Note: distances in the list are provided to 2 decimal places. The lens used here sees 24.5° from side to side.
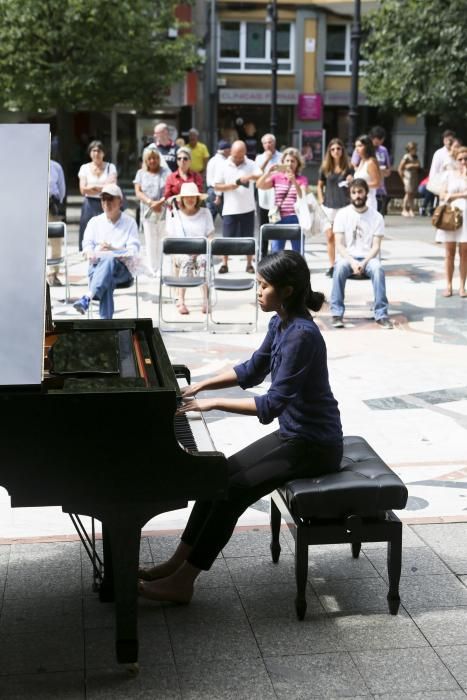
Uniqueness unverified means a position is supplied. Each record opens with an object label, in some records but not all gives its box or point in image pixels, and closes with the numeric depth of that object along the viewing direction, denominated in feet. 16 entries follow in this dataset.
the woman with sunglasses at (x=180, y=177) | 43.34
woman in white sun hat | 40.68
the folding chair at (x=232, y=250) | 38.61
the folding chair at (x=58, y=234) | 42.04
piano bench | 15.44
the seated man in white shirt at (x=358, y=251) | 38.68
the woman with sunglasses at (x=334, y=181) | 49.26
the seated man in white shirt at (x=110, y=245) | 36.06
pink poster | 133.90
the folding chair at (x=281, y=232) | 41.88
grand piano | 13.03
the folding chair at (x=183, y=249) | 38.50
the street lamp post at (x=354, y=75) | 67.00
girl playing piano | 15.85
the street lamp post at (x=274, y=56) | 100.63
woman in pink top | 45.73
